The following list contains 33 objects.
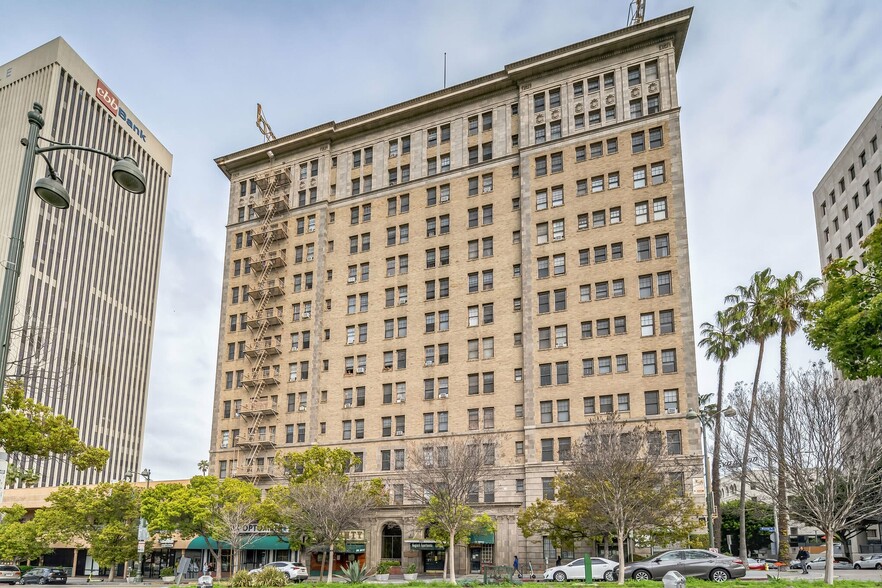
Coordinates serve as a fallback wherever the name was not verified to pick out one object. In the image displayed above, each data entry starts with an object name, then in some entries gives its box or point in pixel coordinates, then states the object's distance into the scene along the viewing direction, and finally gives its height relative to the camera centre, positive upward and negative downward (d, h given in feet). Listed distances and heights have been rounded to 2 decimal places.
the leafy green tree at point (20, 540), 213.46 -15.70
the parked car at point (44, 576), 190.12 -22.68
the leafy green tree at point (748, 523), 280.72 -12.20
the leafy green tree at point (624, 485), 124.88 +0.54
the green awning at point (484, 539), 186.39 -12.34
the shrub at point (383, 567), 179.73 -18.60
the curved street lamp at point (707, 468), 117.35 +3.77
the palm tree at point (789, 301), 190.90 +46.35
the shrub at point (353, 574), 121.60 -13.68
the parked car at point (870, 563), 190.29 -17.88
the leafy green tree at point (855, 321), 69.82 +15.30
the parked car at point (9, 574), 195.00 -22.80
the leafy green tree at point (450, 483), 160.97 +0.75
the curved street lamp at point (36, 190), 39.19 +15.61
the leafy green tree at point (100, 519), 196.75 -9.46
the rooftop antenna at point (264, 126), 289.74 +133.56
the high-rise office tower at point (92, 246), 382.83 +126.99
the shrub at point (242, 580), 106.52 -13.01
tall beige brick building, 190.08 +56.78
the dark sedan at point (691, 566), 113.09 -11.34
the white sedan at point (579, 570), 131.23 -14.10
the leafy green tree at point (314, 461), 194.70 +6.17
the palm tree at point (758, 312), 195.00 +45.46
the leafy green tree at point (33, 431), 74.33 +5.16
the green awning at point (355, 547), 202.69 -15.81
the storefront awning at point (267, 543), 208.85 -15.58
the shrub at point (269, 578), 108.88 -12.95
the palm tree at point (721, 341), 209.67 +41.15
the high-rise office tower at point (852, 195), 270.46 +112.28
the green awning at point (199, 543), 223.51 -16.99
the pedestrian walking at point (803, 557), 176.13 -16.25
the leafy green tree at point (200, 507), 187.83 -5.33
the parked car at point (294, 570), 168.14 -18.32
